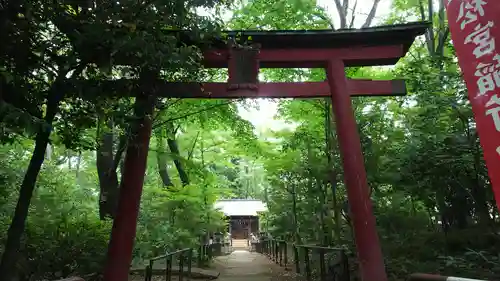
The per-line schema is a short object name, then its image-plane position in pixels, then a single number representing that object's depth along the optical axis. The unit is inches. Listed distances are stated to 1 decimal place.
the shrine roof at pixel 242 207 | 1424.7
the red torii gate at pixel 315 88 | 239.9
